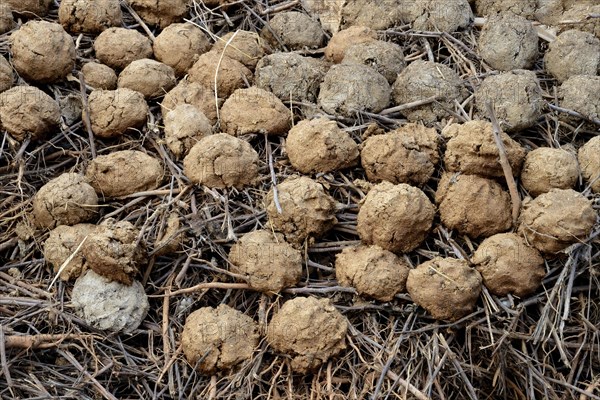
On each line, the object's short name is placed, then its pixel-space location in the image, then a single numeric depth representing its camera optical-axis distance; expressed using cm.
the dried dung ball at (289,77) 340
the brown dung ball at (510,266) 273
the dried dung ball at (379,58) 344
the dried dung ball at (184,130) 317
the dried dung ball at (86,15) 363
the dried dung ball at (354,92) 325
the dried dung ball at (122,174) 305
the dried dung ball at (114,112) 326
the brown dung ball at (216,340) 266
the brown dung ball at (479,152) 287
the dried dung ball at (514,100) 315
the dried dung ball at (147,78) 341
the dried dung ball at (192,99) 335
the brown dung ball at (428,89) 328
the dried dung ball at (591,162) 294
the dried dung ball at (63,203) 291
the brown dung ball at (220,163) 302
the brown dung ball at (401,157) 297
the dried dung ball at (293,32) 374
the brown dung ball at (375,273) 276
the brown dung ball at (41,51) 329
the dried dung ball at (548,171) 290
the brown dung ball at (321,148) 304
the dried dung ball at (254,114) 324
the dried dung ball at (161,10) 377
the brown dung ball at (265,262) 279
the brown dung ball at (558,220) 271
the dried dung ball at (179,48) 359
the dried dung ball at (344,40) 359
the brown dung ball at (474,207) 285
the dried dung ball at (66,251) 284
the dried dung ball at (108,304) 274
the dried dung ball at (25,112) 313
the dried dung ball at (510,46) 350
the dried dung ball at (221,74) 344
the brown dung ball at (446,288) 268
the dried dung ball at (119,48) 354
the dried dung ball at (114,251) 272
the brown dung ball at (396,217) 279
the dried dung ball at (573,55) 346
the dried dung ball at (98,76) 343
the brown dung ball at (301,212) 288
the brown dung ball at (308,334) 265
